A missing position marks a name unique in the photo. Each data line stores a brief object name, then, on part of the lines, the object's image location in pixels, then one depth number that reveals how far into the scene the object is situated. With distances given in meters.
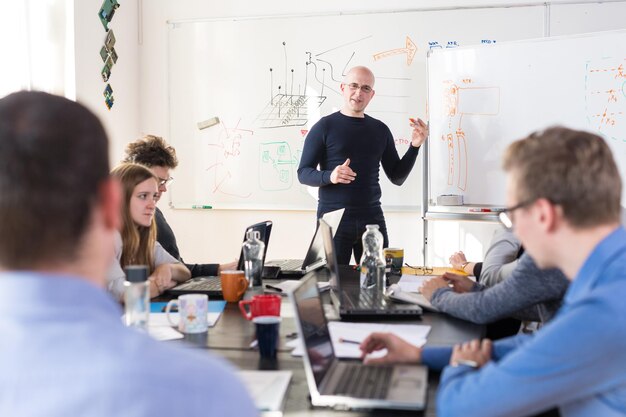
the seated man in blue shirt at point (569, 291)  0.97
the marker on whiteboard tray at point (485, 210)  3.62
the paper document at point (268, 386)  1.14
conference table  1.16
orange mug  2.08
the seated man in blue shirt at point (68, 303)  0.56
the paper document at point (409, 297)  1.93
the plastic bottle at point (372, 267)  2.19
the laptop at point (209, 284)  2.18
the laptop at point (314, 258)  2.61
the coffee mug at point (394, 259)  2.68
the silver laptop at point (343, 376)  1.16
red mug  1.67
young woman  2.32
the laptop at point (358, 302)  1.82
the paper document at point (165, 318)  1.76
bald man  3.47
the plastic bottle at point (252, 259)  2.38
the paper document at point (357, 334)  1.47
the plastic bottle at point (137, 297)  1.58
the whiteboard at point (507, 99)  3.35
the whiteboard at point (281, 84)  4.03
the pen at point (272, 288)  2.29
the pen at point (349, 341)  1.54
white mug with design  1.66
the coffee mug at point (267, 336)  1.45
